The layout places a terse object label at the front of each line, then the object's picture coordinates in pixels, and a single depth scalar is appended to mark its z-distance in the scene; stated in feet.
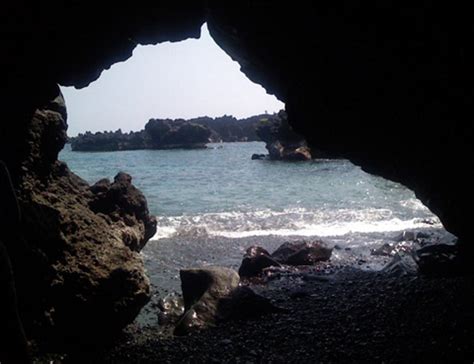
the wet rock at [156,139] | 337.52
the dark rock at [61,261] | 22.43
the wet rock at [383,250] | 44.20
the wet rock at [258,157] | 214.48
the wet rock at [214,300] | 25.96
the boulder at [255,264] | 37.86
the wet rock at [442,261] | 30.60
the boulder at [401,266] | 33.76
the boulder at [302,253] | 40.87
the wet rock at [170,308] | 28.53
